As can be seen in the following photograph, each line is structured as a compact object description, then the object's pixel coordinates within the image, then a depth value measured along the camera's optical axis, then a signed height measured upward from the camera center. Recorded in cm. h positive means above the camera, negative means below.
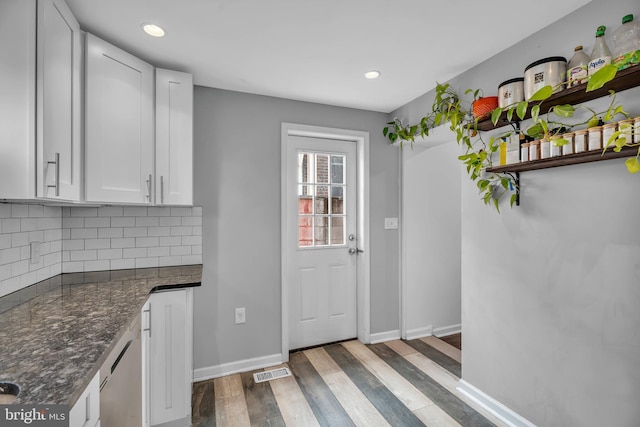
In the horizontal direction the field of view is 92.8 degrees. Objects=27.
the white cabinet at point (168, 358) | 166 -79
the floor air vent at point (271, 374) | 233 -124
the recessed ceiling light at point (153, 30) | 162 +101
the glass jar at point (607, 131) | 125 +35
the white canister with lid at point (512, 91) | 166 +69
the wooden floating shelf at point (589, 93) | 120 +55
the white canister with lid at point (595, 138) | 129 +33
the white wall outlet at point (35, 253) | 164 -20
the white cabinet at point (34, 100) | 110 +45
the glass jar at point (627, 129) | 117 +33
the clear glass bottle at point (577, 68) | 136 +67
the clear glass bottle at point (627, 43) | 118 +70
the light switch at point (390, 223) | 298 -7
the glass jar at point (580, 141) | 135 +33
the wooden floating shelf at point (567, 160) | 127 +26
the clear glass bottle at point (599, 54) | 129 +70
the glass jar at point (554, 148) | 144 +32
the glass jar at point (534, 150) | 155 +34
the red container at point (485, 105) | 180 +66
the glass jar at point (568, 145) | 140 +33
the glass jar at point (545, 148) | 148 +33
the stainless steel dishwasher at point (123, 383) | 99 -63
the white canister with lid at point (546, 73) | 147 +70
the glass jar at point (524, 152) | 161 +34
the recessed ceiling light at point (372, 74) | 215 +102
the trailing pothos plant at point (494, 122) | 119 +46
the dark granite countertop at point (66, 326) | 75 -40
